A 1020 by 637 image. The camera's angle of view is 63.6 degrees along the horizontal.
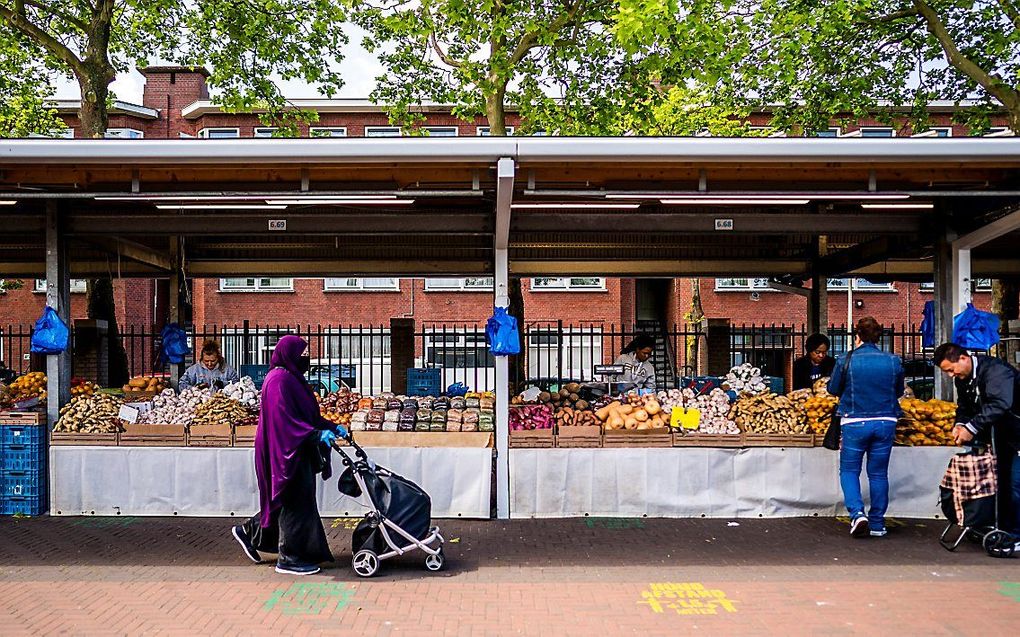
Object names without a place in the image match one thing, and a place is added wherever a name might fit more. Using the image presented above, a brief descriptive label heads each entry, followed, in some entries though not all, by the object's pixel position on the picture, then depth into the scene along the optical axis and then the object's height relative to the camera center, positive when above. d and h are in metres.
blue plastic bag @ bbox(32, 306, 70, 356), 8.03 -0.20
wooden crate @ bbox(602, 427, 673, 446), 7.97 -1.20
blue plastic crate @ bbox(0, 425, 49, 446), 8.05 -1.19
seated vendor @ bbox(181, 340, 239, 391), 10.44 -0.73
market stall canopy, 6.77 +1.12
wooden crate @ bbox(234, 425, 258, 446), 7.97 -1.17
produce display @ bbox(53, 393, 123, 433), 8.07 -1.02
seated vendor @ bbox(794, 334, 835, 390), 10.08 -0.57
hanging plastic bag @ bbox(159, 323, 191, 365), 11.38 -0.43
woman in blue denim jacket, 7.19 -0.89
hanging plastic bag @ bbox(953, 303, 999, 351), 7.91 -0.16
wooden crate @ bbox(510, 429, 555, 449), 7.97 -1.22
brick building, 26.69 +0.59
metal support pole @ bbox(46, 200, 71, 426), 8.27 +0.20
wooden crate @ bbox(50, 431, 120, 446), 7.98 -1.21
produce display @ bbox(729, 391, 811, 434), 8.09 -1.01
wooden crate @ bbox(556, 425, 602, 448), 7.97 -1.20
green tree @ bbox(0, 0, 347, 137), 15.42 +5.40
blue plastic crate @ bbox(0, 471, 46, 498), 8.09 -1.68
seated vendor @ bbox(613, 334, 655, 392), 10.45 -0.69
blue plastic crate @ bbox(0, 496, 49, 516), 8.08 -1.89
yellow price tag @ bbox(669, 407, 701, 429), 8.06 -1.03
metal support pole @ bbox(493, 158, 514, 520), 7.83 -0.83
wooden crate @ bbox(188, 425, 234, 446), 7.96 -1.18
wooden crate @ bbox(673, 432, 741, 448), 7.99 -1.23
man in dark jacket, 6.50 -0.76
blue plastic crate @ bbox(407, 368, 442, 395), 12.37 -0.98
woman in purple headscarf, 6.11 -1.08
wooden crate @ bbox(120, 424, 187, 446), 7.96 -1.18
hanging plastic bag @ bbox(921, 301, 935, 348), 10.61 -0.14
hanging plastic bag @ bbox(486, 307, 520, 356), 7.79 -0.20
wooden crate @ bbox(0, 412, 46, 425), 8.07 -1.03
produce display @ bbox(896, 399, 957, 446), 7.96 -1.10
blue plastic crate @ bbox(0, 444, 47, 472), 8.06 -1.41
